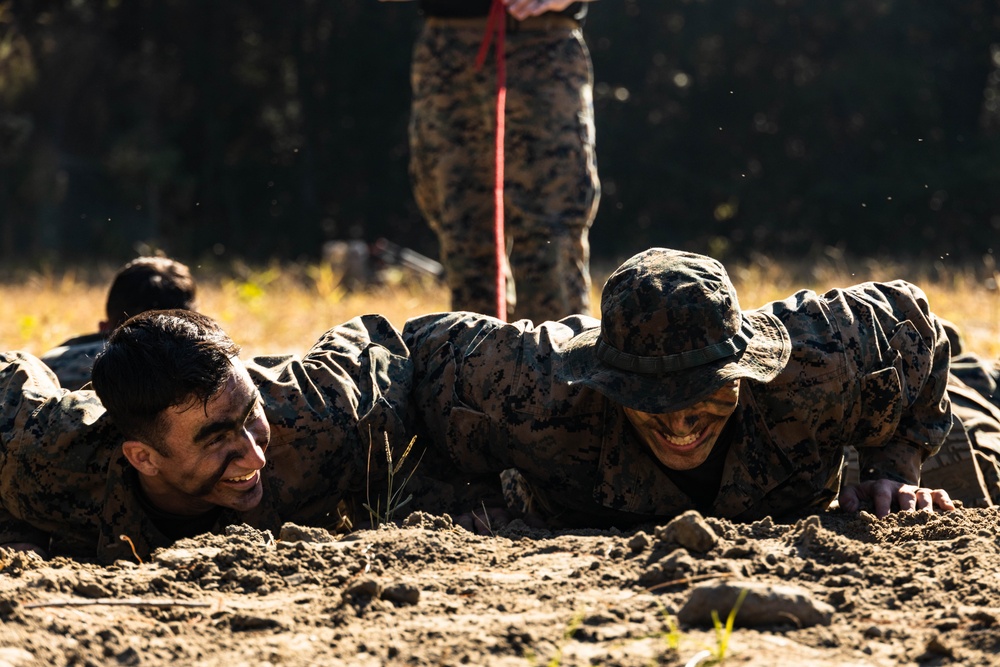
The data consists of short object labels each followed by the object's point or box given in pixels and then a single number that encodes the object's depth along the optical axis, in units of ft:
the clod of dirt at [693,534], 15.61
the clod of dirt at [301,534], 17.30
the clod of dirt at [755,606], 13.42
